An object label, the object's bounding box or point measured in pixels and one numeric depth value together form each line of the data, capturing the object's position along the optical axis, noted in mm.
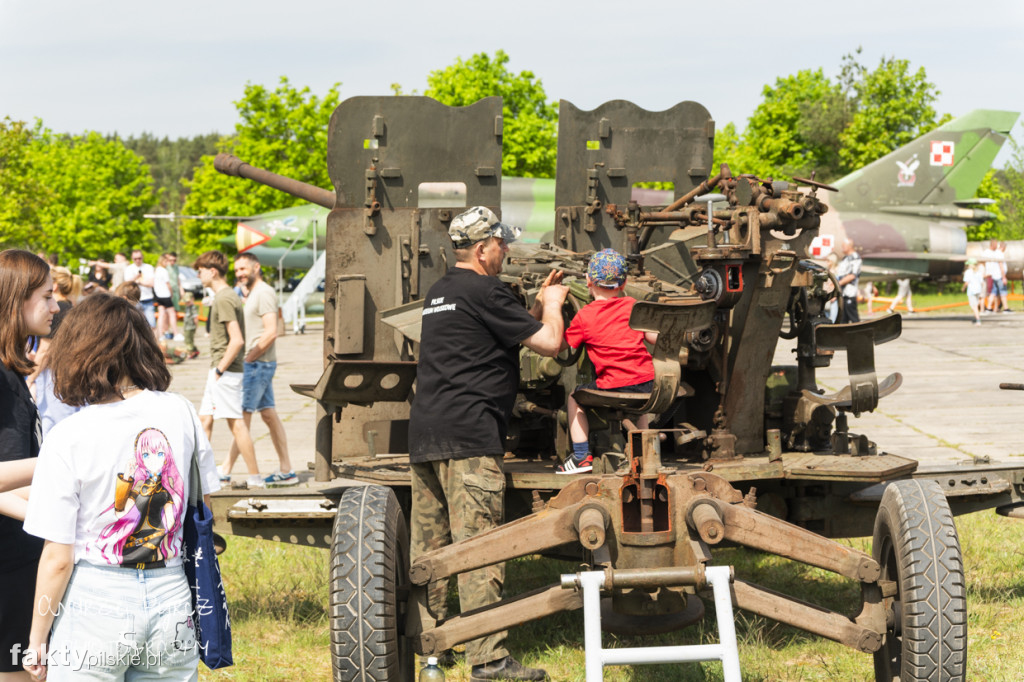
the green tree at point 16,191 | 39094
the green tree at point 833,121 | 48469
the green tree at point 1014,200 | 51875
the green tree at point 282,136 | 43875
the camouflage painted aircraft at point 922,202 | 34062
